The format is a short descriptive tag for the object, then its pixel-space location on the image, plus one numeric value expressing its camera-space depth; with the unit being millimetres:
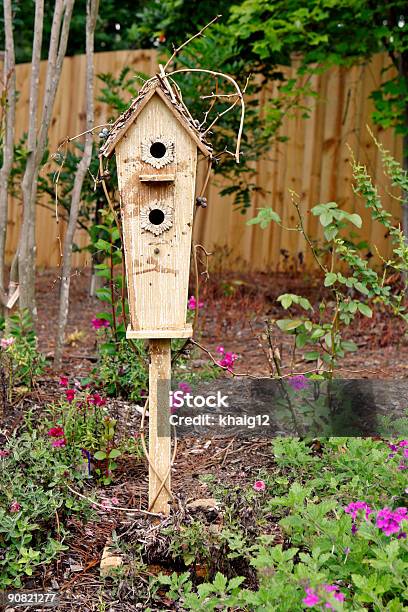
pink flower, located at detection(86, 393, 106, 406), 3527
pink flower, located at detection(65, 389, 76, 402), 3494
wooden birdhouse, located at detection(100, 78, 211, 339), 3035
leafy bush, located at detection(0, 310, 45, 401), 4180
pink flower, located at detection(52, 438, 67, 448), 3252
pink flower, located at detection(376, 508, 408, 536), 2246
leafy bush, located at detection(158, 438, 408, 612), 2111
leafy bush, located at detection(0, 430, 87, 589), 2859
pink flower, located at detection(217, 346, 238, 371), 3902
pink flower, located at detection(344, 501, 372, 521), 2455
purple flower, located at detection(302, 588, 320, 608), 1963
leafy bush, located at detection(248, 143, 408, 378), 3461
